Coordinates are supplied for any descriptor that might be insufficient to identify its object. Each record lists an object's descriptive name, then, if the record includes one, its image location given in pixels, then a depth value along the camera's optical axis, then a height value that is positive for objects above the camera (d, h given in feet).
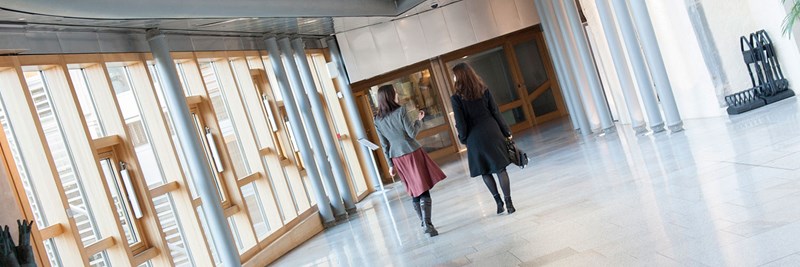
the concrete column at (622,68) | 45.27 -1.91
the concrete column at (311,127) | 51.21 +0.06
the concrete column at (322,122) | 54.08 +0.12
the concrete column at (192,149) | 35.32 +0.60
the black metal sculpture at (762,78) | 41.16 -4.04
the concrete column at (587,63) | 54.54 -1.38
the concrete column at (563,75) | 59.31 -1.81
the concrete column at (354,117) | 64.90 -0.18
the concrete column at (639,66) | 43.09 -1.97
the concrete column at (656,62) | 42.37 -1.98
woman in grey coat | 30.89 -1.64
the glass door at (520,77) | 82.89 -1.39
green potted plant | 33.51 -1.53
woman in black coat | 29.94 -1.55
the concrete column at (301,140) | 49.19 -0.44
